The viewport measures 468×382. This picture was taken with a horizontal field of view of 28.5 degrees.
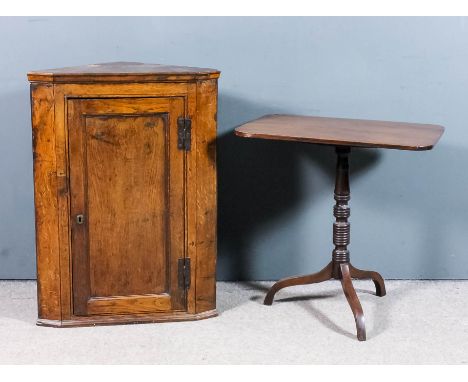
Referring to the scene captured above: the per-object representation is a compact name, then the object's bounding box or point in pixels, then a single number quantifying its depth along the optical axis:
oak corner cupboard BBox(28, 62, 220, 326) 3.54
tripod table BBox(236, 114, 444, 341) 3.42
